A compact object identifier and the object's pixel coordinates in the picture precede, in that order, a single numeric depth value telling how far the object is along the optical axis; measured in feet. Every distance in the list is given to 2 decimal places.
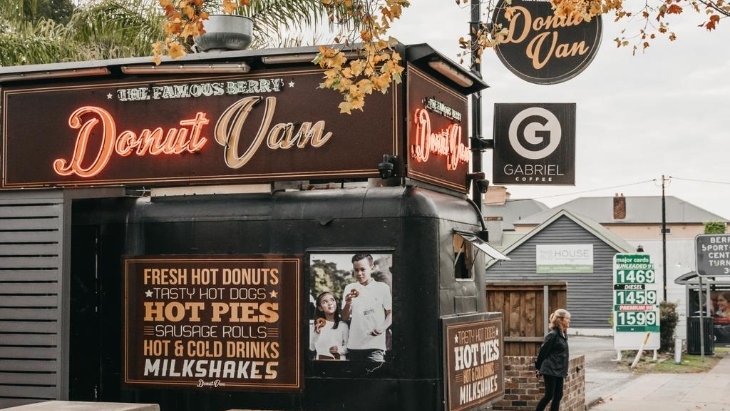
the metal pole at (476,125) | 39.83
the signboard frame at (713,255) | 95.86
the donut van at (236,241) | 31.53
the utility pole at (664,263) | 142.70
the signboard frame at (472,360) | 31.68
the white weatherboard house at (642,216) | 292.40
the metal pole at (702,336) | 95.81
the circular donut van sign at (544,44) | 41.24
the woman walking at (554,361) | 42.70
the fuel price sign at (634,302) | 85.81
